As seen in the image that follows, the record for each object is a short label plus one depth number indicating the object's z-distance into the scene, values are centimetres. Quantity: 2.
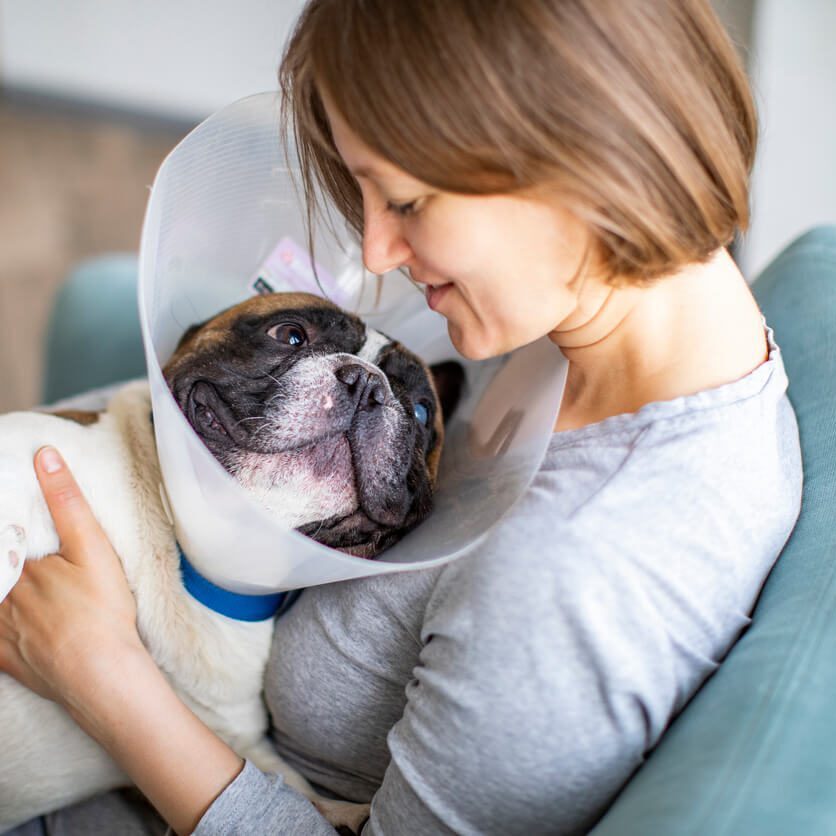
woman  94
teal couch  82
